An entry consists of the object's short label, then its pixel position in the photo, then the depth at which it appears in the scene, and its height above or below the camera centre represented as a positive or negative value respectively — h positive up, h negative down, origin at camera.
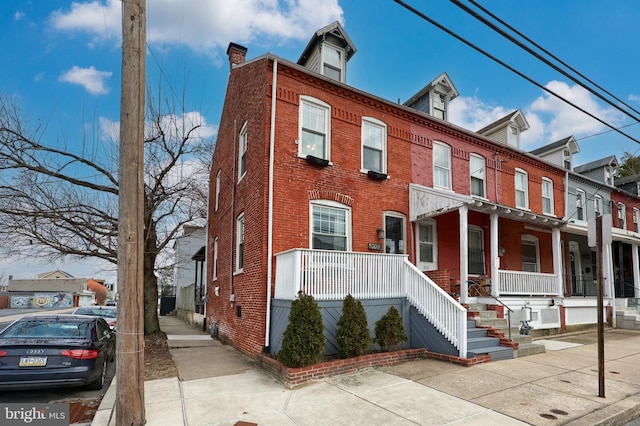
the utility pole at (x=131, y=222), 4.99 +0.47
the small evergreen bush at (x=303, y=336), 7.17 -1.40
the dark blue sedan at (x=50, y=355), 6.27 -1.61
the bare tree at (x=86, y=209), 13.15 +1.67
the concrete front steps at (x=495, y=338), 8.94 -1.82
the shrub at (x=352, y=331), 7.98 -1.43
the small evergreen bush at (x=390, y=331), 8.62 -1.54
